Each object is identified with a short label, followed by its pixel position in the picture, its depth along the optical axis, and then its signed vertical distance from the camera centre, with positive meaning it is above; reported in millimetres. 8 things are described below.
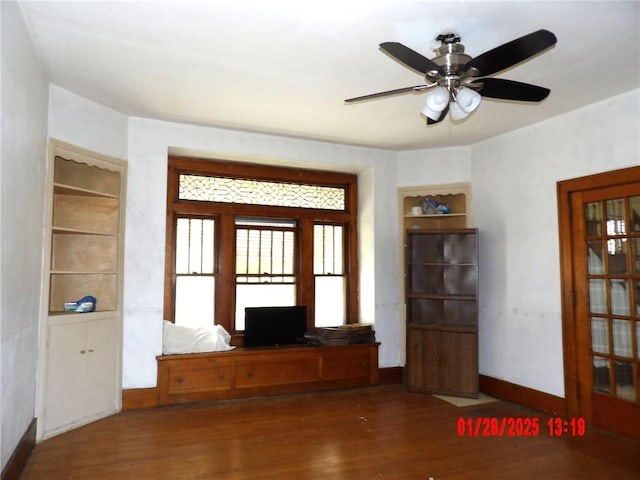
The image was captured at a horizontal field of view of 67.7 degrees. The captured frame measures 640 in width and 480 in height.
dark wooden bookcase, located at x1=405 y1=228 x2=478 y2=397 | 5129 -488
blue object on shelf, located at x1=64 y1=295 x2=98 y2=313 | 4168 -316
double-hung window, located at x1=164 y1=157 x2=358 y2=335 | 5273 +314
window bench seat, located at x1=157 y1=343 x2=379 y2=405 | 4730 -1089
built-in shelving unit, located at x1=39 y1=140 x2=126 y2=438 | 3887 -164
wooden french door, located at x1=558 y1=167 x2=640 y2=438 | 3918 -250
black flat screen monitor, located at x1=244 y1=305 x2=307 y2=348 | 5258 -638
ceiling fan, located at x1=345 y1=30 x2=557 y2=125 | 2381 +1083
